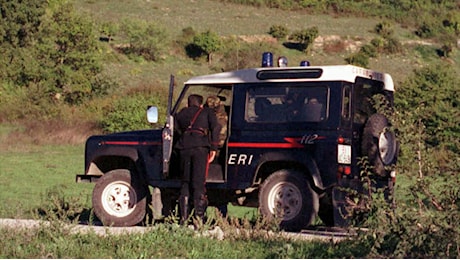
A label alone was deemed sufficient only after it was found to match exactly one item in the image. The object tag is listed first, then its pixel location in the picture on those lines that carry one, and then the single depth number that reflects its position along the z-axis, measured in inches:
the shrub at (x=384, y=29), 2731.3
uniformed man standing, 485.4
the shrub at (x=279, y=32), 2682.1
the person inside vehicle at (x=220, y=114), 514.9
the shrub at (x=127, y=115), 1544.0
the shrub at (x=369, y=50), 2486.7
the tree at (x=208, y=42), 2468.0
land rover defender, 488.4
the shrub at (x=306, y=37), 2610.7
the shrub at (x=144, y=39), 2443.4
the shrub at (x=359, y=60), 2266.2
